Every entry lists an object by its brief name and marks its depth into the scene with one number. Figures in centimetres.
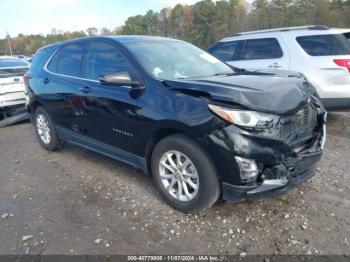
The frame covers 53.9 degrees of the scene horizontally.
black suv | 296
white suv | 595
